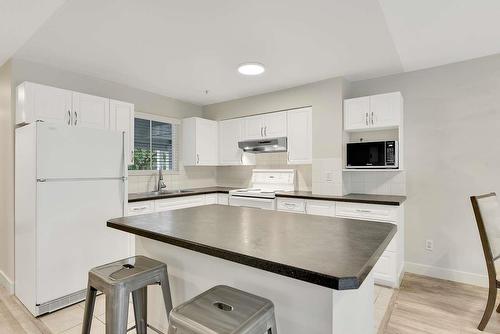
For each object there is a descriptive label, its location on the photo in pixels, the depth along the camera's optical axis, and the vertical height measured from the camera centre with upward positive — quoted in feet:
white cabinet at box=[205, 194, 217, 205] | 13.82 -1.61
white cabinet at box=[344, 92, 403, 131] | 10.07 +2.16
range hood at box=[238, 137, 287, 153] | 12.84 +1.11
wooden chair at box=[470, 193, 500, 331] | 6.66 -1.89
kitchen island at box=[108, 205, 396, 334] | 3.32 -1.19
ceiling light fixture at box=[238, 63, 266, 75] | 9.35 +3.53
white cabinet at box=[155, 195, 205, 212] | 11.55 -1.59
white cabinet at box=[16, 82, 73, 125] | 8.53 +2.15
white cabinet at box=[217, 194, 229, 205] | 13.85 -1.62
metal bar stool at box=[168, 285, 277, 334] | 3.22 -1.88
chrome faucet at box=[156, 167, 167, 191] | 13.41 -0.75
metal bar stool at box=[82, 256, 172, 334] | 4.37 -2.00
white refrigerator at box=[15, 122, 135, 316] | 7.60 -1.26
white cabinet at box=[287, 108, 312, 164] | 12.29 +1.47
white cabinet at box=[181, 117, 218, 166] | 14.61 +1.46
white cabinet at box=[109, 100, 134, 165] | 10.77 +2.04
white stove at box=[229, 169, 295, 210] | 12.12 -1.10
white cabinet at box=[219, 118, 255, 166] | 14.79 +1.29
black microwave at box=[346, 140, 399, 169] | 9.94 +0.48
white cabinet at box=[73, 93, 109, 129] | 9.73 +2.16
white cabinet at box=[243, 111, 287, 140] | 13.10 +2.12
